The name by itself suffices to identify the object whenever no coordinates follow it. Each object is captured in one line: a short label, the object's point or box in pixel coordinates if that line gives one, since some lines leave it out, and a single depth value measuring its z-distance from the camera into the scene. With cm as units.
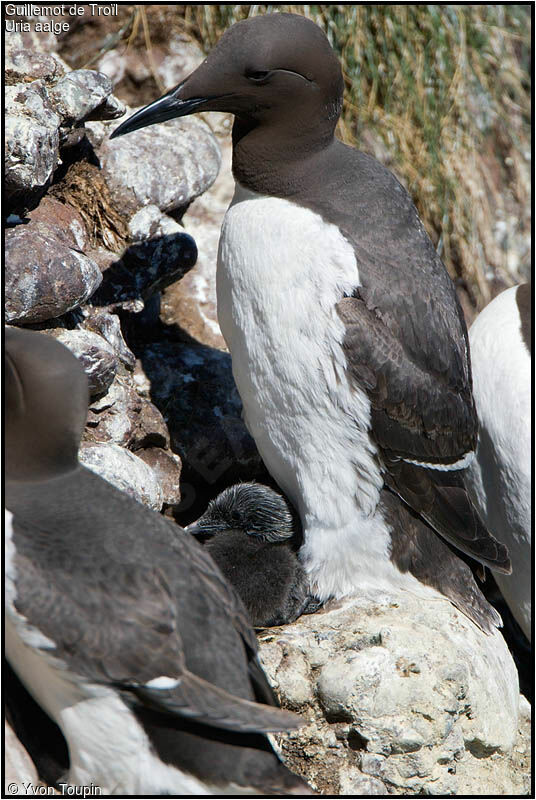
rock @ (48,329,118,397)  765
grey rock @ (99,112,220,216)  921
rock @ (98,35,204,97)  1152
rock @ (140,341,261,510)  926
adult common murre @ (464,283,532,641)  883
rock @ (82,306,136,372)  855
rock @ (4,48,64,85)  813
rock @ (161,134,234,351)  1054
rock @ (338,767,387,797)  675
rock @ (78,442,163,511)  763
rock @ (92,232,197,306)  899
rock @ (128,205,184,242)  909
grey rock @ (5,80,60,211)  743
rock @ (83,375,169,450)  826
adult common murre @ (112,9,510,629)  729
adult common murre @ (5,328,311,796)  495
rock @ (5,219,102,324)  722
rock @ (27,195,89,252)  800
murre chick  746
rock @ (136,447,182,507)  892
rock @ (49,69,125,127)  821
